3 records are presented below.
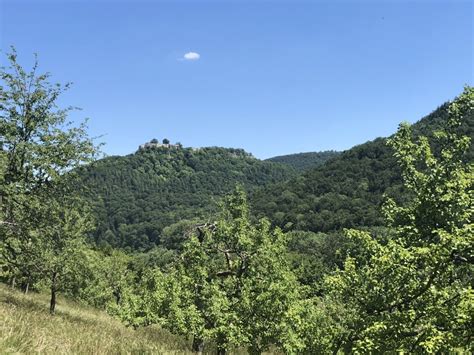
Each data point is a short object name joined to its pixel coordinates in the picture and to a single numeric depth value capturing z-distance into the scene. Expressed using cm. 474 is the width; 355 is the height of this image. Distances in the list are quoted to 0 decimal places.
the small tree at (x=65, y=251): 1927
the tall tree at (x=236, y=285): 1623
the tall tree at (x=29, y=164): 1677
